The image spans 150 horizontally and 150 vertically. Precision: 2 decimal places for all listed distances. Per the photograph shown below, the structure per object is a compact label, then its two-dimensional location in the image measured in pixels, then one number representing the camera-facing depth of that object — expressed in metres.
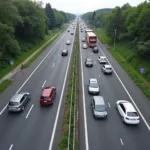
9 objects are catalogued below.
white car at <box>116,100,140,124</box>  21.89
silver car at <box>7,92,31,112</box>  24.33
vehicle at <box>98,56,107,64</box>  46.12
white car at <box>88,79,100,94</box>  29.53
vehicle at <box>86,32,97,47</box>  65.22
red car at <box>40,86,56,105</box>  26.06
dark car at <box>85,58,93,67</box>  43.50
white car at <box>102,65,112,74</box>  38.50
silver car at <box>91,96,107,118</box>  23.04
